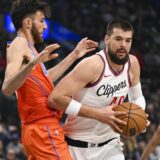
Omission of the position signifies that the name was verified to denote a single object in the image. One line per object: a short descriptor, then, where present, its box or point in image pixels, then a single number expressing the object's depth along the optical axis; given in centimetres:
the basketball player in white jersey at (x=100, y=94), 1023
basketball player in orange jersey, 1007
